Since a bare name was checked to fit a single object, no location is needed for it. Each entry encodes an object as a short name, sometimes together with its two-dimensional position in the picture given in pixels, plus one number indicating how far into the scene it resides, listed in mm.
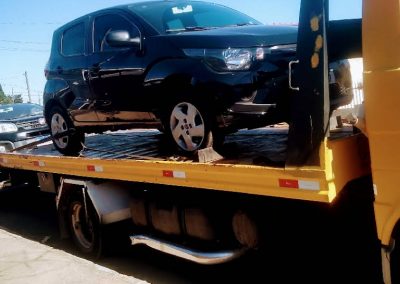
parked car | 9203
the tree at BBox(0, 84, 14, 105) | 56734
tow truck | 2660
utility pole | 51000
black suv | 3717
